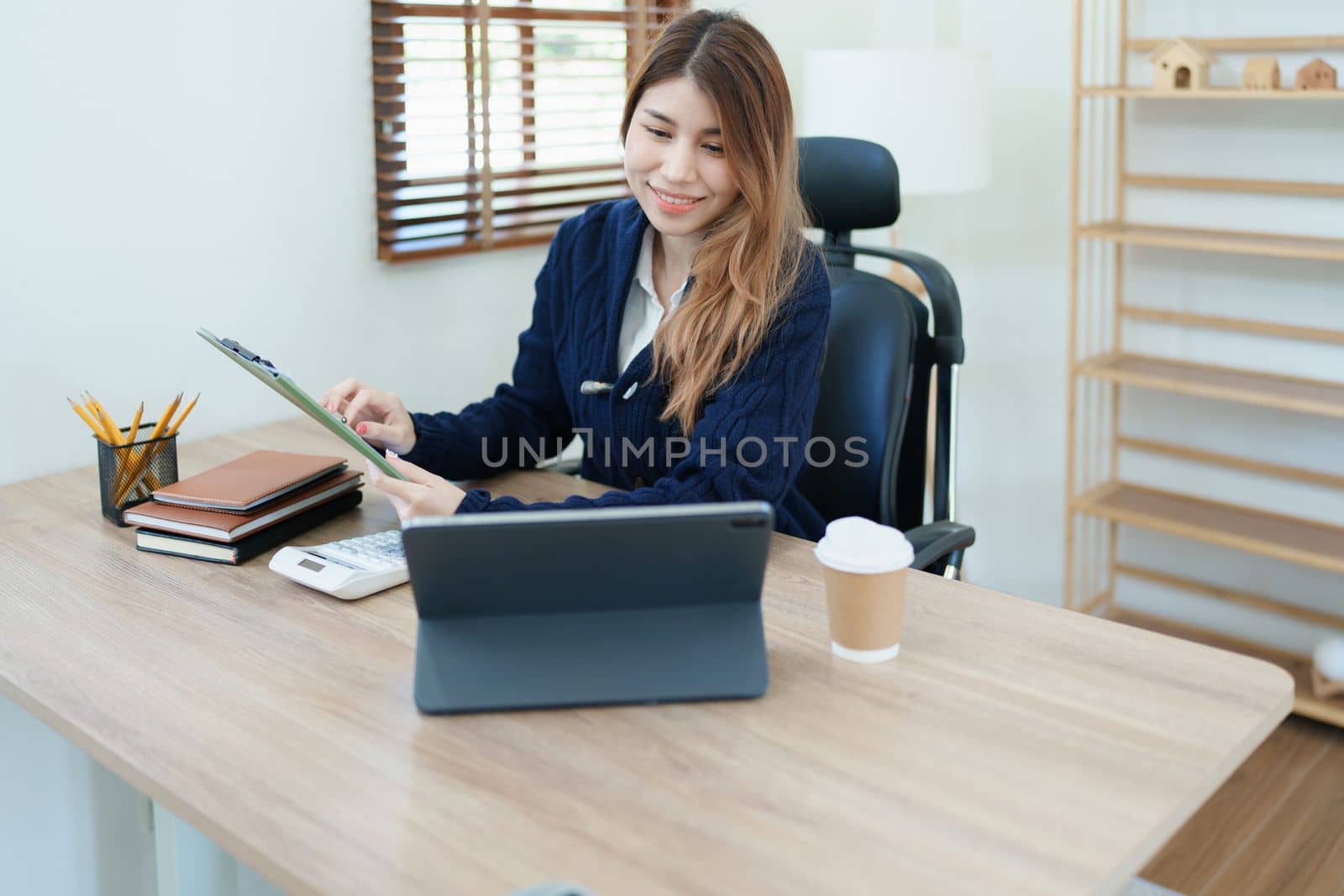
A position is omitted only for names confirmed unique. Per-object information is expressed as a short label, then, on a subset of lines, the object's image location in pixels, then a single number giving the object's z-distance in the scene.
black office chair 1.92
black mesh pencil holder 1.64
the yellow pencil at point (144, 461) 1.65
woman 1.61
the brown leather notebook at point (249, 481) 1.56
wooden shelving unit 2.63
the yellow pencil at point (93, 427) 1.64
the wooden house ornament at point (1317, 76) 2.45
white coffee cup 1.21
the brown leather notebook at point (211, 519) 1.52
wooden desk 0.93
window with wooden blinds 2.29
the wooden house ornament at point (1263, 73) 2.51
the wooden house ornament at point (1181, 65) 2.61
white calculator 1.41
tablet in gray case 1.12
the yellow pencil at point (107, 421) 1.64
